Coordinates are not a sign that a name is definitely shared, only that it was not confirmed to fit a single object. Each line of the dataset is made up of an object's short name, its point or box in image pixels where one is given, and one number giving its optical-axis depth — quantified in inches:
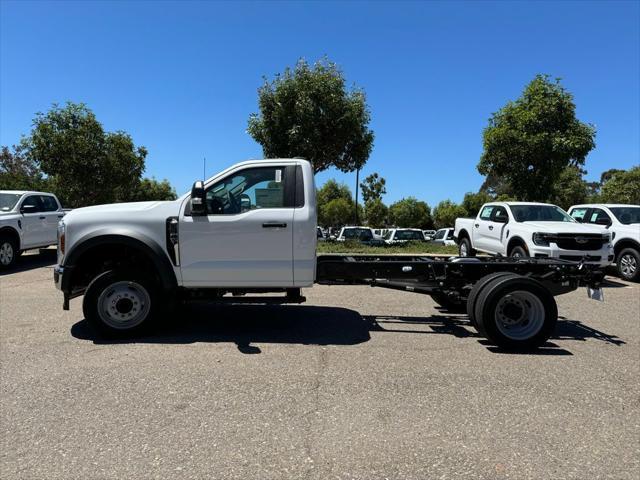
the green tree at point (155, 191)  2127.2
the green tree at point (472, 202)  2603.3
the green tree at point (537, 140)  594.9
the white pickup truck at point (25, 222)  460.1
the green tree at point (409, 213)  2544.3
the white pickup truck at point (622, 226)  436.8
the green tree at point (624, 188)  1718.0
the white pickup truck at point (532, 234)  387.5
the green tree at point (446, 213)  2529.5
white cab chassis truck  217.6
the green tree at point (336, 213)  2475.4
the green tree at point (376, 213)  2551.7
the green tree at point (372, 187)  2832.2
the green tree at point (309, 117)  652.1
